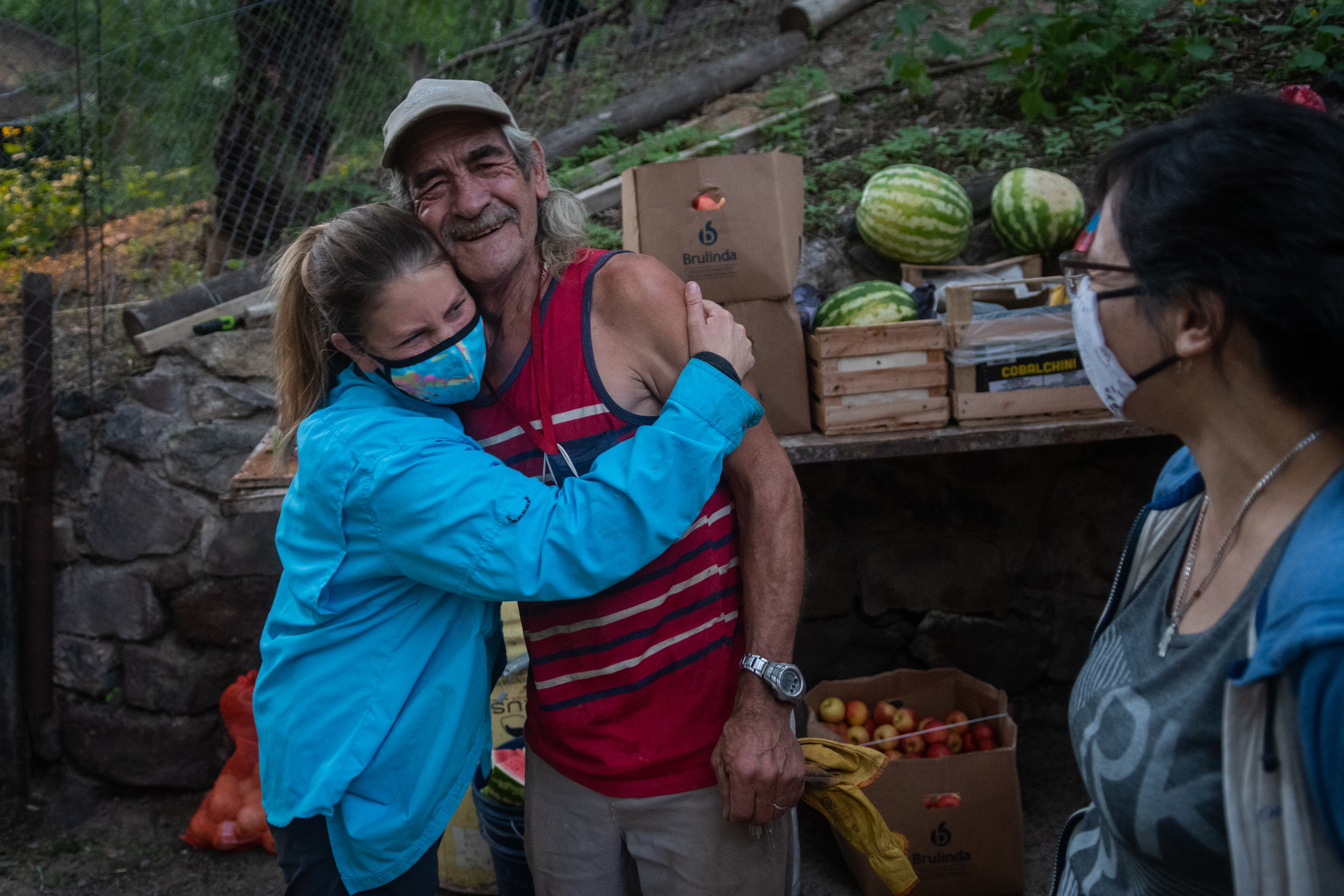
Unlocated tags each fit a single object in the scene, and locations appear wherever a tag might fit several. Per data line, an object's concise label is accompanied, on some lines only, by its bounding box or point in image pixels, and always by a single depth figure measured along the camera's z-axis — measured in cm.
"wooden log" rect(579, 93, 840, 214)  505
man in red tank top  205
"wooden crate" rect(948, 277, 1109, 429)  314
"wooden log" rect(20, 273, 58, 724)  424
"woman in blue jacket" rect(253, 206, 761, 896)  178
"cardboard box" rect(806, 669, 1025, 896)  325
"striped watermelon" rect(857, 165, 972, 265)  389
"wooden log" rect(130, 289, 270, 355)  454
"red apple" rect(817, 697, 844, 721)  361
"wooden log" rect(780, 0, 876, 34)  652
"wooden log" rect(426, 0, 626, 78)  597
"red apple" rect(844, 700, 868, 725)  359
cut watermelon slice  312
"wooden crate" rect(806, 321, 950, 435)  312
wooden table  317
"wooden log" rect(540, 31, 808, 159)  572
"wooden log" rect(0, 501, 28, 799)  419
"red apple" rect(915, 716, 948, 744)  350
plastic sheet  310
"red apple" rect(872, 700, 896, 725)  365
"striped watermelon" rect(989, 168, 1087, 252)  388
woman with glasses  115
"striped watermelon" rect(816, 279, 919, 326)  327
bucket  299
